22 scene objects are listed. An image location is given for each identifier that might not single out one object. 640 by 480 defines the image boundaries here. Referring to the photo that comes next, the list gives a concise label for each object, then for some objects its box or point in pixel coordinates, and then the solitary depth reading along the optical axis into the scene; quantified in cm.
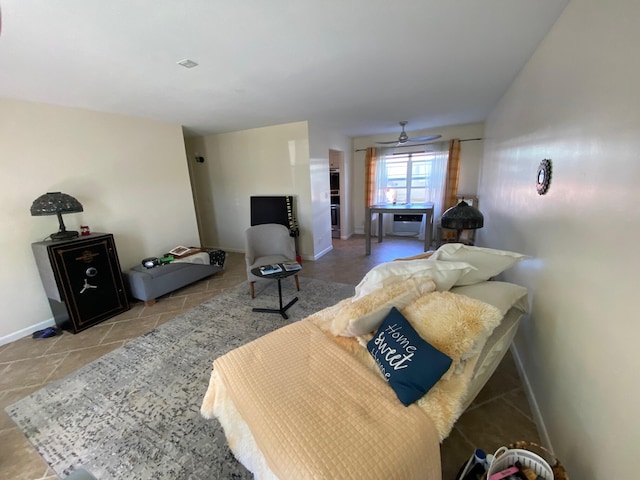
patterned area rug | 141
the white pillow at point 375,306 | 132
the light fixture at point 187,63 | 193
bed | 88
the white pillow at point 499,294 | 134
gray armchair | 334
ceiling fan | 405
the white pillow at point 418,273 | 147
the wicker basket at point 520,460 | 94
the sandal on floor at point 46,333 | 263
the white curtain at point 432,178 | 535
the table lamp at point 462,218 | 241
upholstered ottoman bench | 313
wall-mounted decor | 161
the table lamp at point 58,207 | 244
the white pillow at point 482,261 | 152
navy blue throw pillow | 106
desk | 455
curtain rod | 507
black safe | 256
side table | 276
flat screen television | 454
